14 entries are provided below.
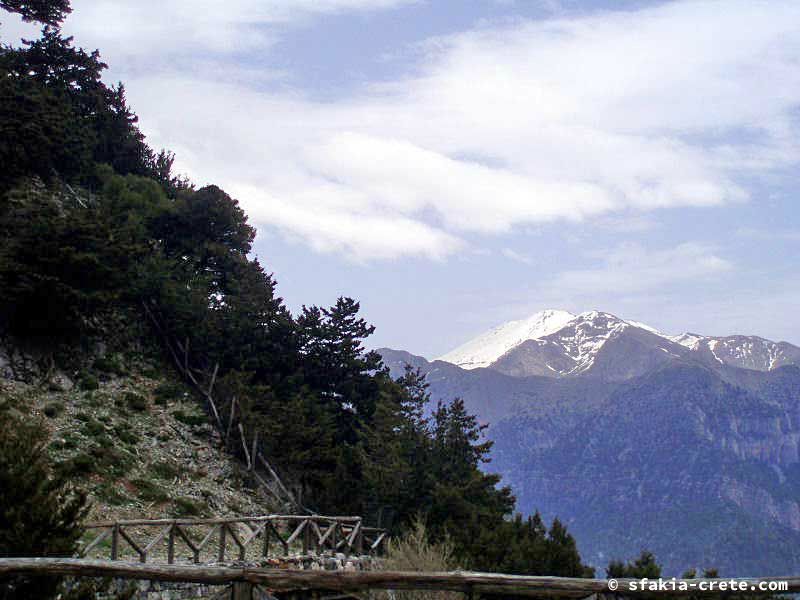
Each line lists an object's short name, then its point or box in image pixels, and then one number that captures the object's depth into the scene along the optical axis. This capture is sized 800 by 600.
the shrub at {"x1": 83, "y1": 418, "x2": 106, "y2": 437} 33.81
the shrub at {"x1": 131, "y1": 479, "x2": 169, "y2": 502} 31.74
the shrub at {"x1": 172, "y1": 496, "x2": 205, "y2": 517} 31.91
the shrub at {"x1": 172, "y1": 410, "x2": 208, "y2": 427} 39.78
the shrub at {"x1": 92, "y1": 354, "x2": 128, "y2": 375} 39.50
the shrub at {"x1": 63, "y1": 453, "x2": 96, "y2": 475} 30.07
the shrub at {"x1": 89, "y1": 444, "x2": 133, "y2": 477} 31.80
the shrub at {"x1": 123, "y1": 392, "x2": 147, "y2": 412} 38.28
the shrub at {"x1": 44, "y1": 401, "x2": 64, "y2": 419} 33.38
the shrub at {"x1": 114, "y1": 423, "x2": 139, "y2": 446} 35.03
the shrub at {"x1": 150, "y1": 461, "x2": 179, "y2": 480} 34.29
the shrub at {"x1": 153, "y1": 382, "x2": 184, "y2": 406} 40.44
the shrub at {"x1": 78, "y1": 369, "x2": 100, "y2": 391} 37.22
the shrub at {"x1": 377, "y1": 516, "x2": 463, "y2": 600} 23.95
